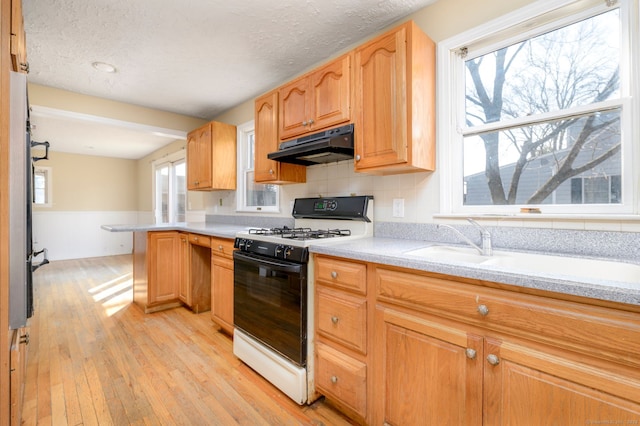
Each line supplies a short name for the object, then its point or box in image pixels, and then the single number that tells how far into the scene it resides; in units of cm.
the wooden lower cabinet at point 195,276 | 310
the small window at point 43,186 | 610
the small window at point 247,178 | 348
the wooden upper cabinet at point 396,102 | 165
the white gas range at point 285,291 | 169
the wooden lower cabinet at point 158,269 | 304
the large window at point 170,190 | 536
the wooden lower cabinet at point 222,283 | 241
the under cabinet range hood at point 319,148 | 191
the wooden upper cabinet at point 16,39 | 109
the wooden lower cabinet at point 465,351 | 84
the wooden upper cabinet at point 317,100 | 196
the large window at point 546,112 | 134
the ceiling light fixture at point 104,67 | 263
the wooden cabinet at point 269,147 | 257
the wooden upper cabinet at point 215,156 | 353
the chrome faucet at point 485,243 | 148
